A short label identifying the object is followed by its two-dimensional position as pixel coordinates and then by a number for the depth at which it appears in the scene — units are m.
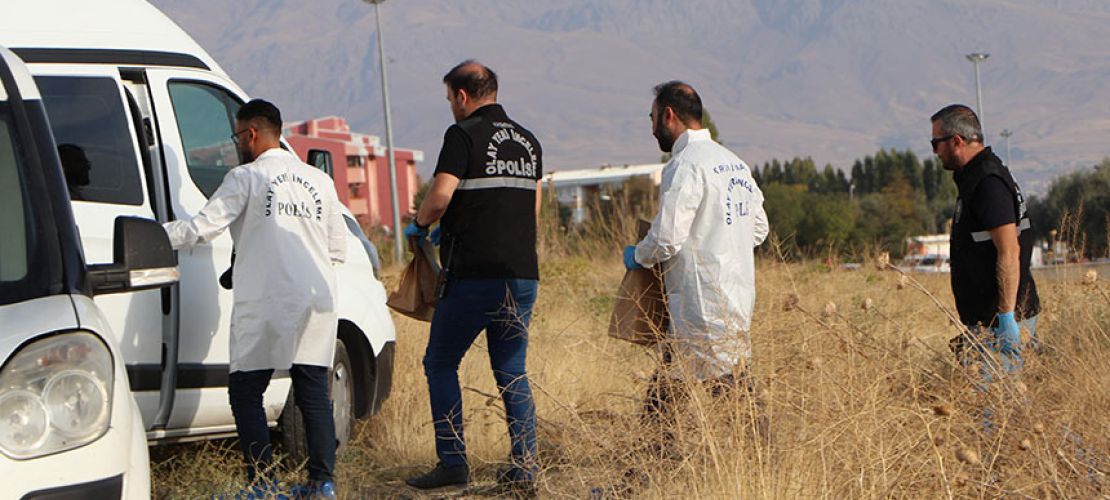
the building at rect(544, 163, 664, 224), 135.75
